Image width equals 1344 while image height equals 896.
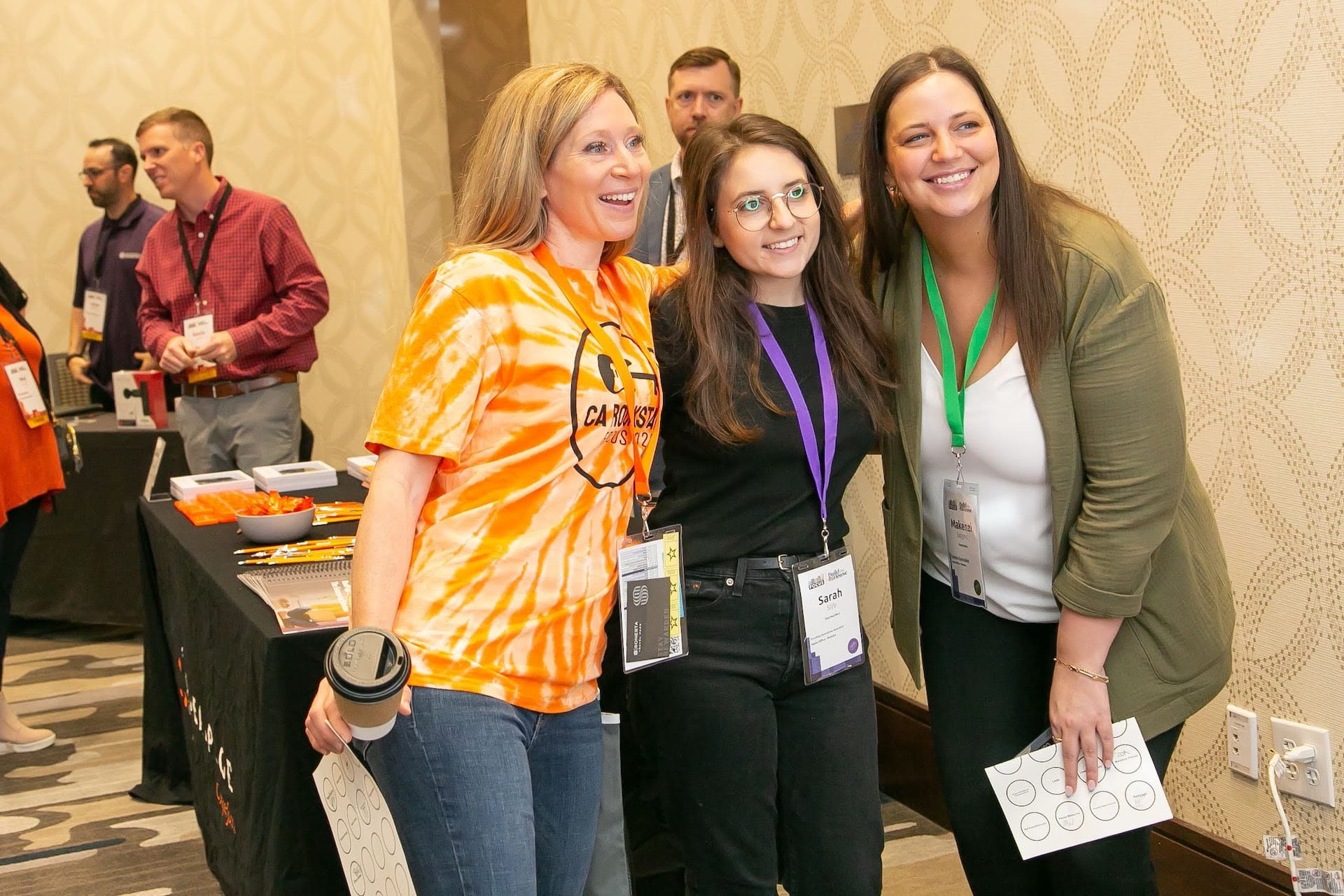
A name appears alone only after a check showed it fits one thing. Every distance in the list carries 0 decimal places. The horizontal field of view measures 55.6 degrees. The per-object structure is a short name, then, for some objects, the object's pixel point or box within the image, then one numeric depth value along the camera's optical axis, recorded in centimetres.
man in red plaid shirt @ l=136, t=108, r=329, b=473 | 448
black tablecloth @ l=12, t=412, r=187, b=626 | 498
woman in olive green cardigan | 174
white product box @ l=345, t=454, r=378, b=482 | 324
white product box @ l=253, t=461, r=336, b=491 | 323
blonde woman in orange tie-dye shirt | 149
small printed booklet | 213
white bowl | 270
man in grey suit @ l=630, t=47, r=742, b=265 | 346
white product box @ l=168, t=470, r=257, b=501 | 321
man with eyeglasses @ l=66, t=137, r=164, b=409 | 597
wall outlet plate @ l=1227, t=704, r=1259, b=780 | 238
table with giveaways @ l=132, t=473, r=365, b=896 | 210
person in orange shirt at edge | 384
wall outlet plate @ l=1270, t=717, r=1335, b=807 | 224
